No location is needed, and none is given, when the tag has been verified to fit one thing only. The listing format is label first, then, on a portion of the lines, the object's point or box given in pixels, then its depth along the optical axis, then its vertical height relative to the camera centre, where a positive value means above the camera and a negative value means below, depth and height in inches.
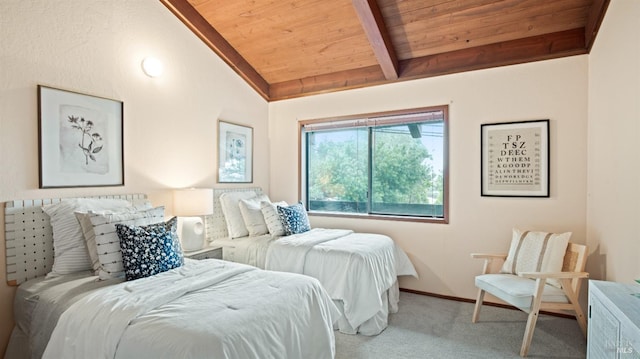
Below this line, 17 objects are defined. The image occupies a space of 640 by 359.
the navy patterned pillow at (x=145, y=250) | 83.2 -18.7
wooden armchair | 97.7 -33.9
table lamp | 125.1 -14.0
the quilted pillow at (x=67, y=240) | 90.3 -17.2
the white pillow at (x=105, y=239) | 84.4 -16.0
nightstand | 120.1 -28.0
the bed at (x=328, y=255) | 111.7 -28.5
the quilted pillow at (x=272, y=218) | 142.4 -17.9
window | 151.6 +5.2
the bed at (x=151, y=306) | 58.2 -25.8
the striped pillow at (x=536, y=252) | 110.1 -25.4
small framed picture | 157.2 +10.7
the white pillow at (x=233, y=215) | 148.2 -17.3
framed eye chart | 126.6 +6.5
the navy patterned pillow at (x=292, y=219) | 141.5 -18.3
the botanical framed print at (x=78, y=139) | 95.8 +10.7
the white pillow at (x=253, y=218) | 146.6 -18.2
